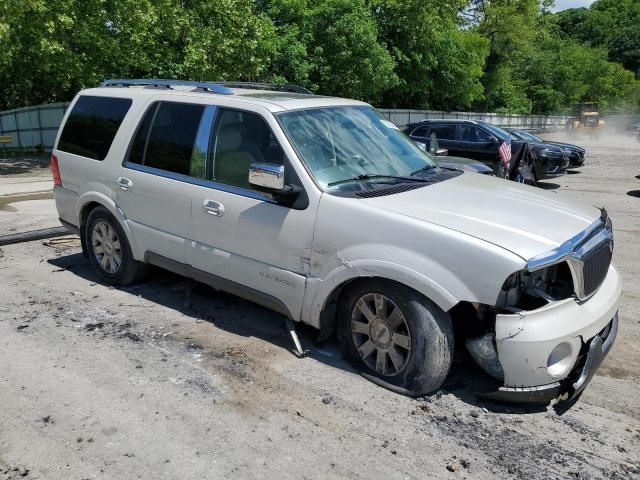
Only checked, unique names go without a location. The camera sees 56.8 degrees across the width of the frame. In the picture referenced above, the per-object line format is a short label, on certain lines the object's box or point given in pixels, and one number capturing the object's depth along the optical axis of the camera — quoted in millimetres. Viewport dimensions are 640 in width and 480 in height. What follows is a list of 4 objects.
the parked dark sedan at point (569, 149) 16484
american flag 12430
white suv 3434
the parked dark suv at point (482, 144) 14828
